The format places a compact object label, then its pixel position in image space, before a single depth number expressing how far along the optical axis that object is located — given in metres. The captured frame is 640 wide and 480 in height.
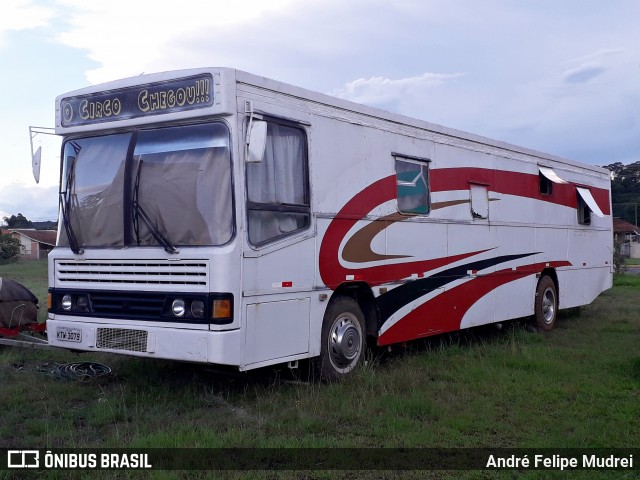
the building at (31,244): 64.66
